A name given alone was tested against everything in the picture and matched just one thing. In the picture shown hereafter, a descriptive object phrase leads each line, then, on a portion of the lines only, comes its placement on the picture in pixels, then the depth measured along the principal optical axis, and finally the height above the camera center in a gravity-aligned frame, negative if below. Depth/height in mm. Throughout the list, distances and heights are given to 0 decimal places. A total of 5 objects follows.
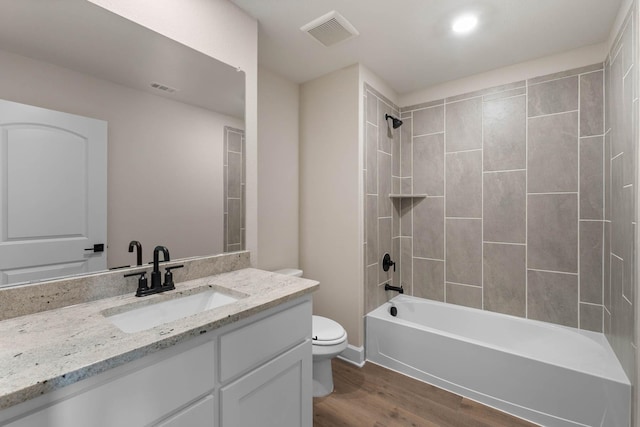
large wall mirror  1001 +426
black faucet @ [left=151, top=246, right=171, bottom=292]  1259 -260
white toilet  1883 -920
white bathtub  1598 -1021
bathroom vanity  652 -434
